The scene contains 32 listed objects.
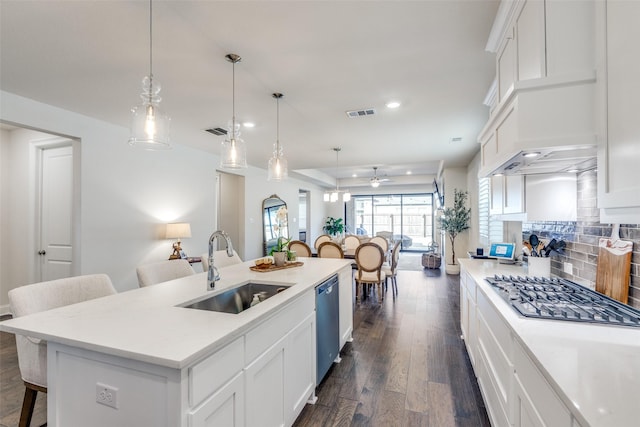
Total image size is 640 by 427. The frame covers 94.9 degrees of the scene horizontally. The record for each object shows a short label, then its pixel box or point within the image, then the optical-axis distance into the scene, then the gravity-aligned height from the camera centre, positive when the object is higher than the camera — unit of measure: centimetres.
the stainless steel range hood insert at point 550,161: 144 +32
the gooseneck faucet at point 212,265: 191 -33
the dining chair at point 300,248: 479 -54
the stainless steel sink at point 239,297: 195 -59
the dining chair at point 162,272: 236 -49
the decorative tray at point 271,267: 265 -49
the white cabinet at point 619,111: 95 +38
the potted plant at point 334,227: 1164 -46
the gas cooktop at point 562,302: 136 -47
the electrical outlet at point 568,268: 218 -39
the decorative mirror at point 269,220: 750 -12
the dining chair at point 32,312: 163 -56
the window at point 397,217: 1158 -5
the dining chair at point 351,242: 644 -59
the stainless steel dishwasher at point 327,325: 233 -94
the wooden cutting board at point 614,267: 156 -28
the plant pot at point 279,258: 282 -41
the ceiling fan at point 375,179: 816 +125
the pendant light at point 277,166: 331 +56
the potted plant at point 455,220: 684 -10
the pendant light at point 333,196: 778 +52
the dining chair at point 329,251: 479 -58
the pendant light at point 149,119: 183 +60
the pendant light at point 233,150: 264 +59
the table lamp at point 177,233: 453 -28
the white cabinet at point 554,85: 129 +60
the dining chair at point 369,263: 462 -77
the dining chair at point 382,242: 585 -53
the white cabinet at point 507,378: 101 -74
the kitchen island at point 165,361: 108 -61
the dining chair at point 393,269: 498 -93
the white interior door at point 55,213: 423 +2
